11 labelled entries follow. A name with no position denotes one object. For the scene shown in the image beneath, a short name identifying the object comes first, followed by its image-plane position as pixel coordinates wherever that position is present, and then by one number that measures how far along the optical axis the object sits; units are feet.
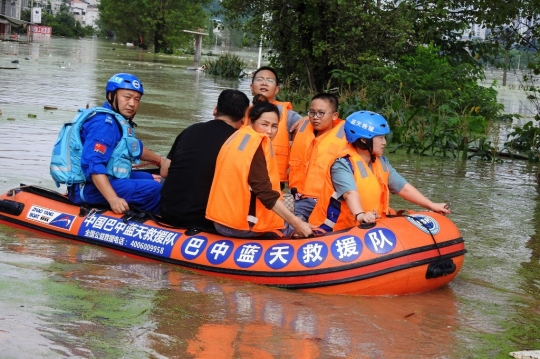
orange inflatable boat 18.76
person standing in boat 24.94
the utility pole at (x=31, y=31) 195.49
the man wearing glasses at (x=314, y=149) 22.75
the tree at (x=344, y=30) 68.74
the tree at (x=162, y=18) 205.26
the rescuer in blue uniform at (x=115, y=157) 21.58
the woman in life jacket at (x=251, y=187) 19.25
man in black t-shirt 20.24
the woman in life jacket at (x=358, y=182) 19.61
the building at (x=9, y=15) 193.71
